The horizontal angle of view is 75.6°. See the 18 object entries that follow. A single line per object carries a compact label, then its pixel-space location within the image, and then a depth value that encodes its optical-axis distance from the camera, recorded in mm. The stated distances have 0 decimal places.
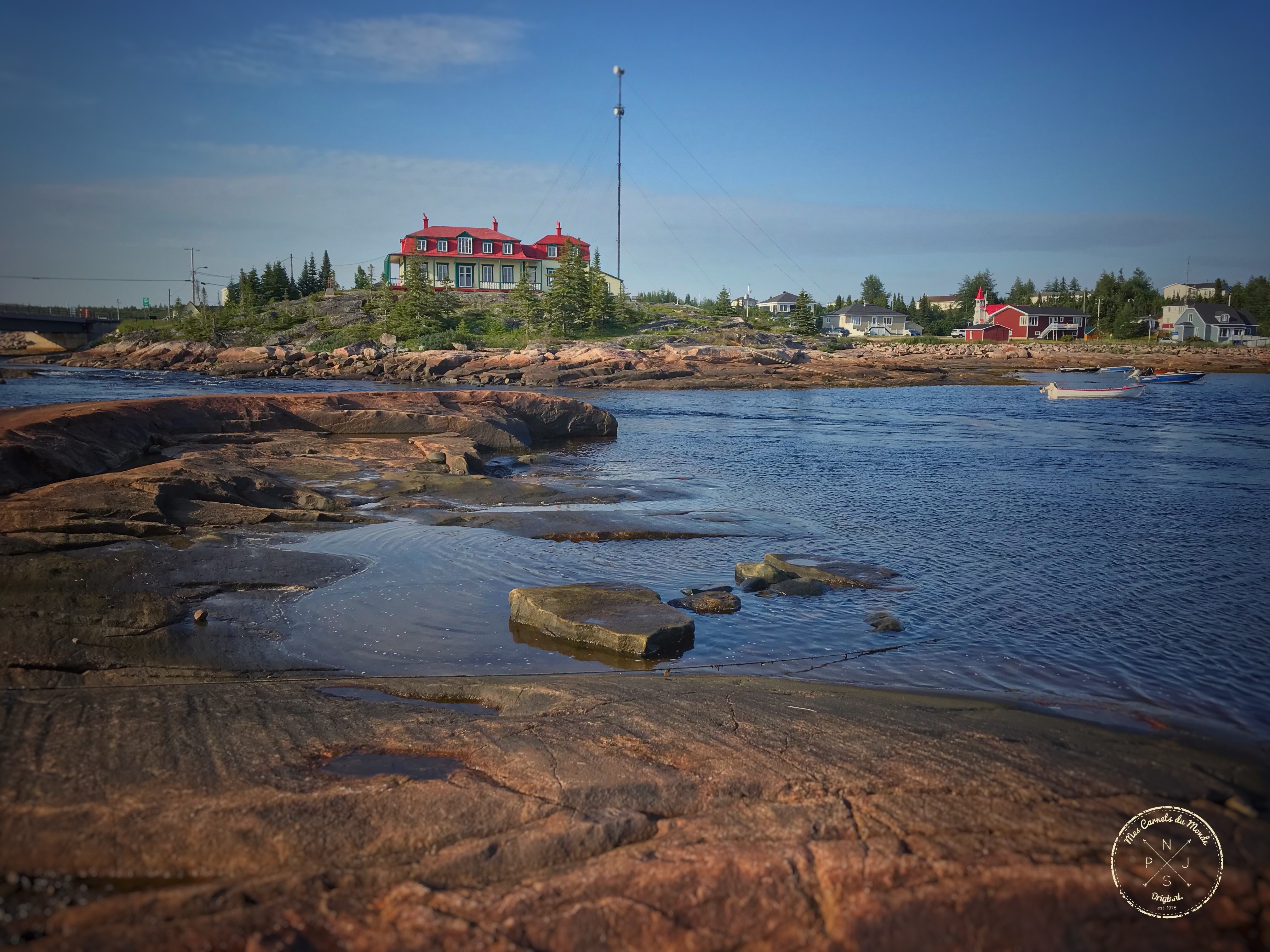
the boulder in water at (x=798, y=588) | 9055
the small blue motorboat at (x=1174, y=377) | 57625
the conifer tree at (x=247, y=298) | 82875
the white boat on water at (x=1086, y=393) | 46188
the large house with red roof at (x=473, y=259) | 84812
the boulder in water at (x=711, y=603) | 8391
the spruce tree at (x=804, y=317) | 87000
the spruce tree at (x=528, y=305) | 73875
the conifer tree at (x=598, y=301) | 74125
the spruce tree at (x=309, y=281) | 90812
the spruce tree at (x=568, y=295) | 72562
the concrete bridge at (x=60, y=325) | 80312
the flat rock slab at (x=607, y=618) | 7148
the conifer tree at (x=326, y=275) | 93688
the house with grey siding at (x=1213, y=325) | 95750
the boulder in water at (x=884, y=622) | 7969
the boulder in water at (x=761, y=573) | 9250
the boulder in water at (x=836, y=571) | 9570
